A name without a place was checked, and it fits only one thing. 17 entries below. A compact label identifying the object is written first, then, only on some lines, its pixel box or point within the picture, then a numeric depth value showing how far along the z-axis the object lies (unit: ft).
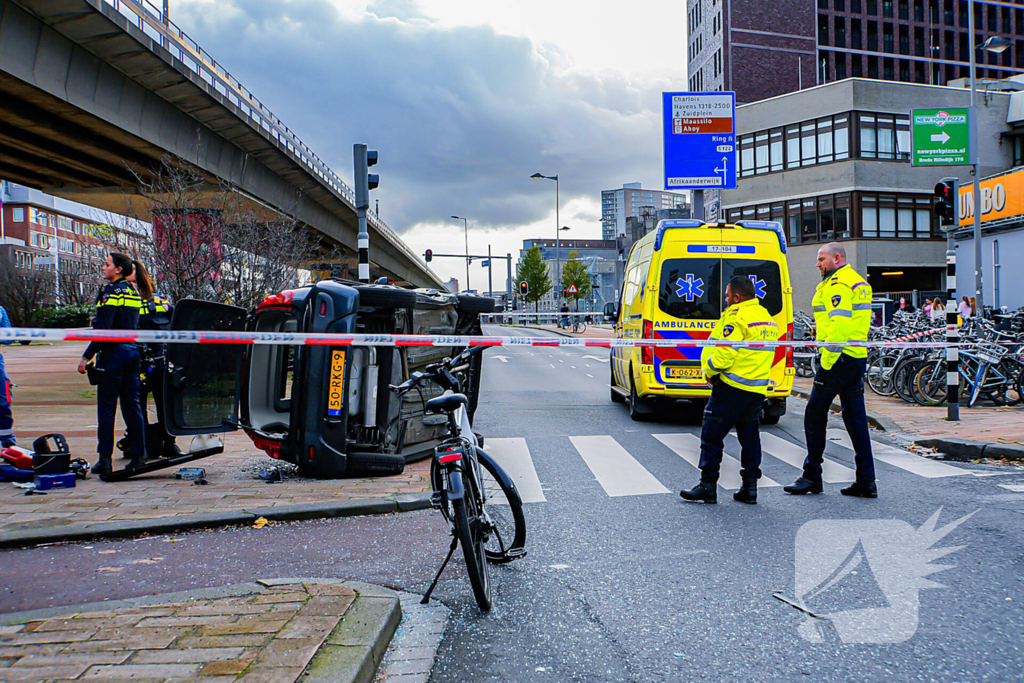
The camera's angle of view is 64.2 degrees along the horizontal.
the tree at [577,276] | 214.28
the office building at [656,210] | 286.87
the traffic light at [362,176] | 46.19
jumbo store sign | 96.27
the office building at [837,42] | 219.00
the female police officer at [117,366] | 22.27
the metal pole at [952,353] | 33.47
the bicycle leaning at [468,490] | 13.07
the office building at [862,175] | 141.28
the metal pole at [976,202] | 41.39
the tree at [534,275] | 229.04
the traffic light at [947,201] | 36.88
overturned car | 21.89
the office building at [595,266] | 273.95
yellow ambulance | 33.53
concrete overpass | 45.93
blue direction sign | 65.10
